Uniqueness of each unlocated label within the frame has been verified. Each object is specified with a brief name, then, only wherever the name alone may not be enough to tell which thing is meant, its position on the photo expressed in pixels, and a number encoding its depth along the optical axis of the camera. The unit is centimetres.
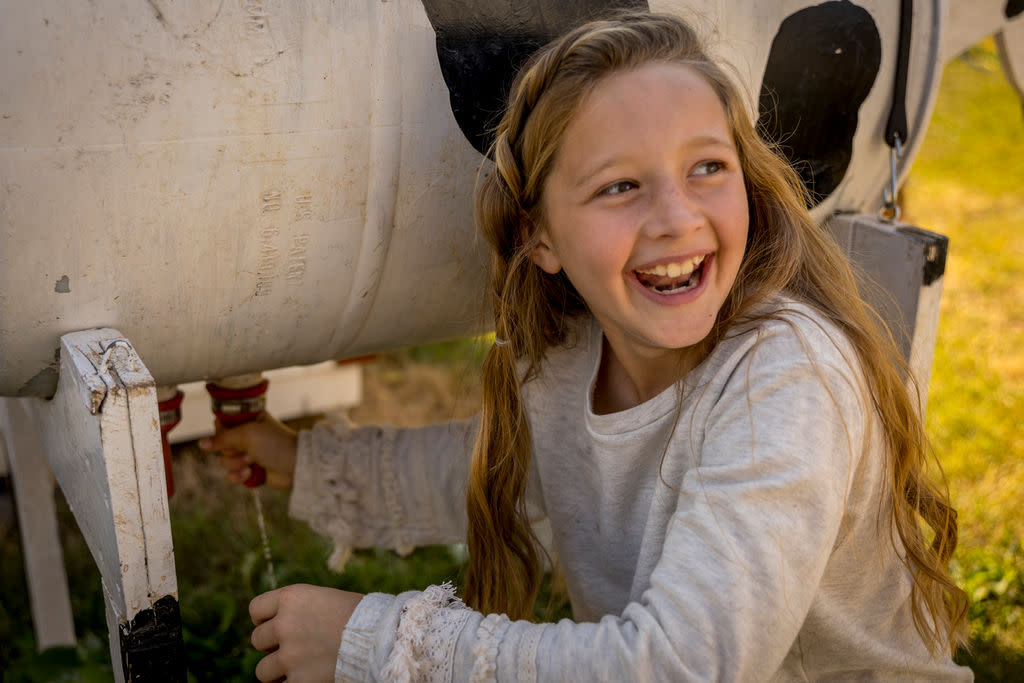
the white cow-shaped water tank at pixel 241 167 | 104
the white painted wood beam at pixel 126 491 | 105
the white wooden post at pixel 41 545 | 201
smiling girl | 108
